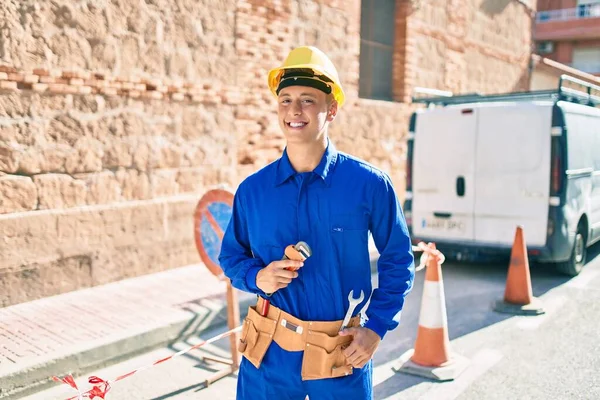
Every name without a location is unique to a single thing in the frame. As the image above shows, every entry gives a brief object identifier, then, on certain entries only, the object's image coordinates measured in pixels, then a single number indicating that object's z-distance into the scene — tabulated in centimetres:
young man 247
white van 739
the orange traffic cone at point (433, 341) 486
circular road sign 507
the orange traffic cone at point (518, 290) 646
